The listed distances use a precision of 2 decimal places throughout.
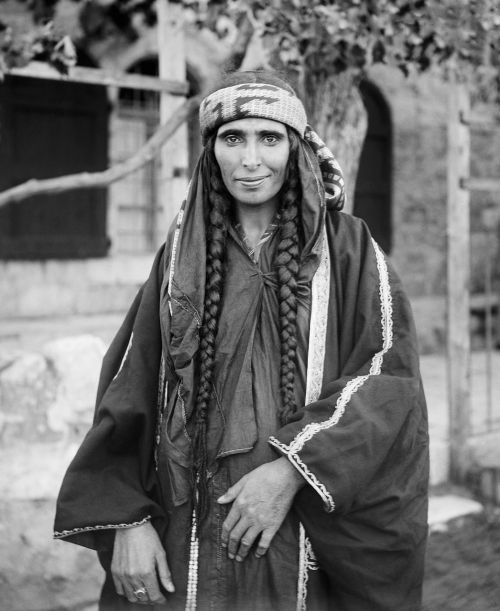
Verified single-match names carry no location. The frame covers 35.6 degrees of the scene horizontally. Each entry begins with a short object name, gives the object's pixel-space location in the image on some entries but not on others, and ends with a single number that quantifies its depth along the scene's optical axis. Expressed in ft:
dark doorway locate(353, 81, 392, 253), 27.68
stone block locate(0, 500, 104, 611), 10.59
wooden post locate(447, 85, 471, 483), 15.02
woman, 5.82
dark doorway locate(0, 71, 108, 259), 21.34
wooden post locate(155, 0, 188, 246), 11.90
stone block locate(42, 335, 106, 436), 11.80
